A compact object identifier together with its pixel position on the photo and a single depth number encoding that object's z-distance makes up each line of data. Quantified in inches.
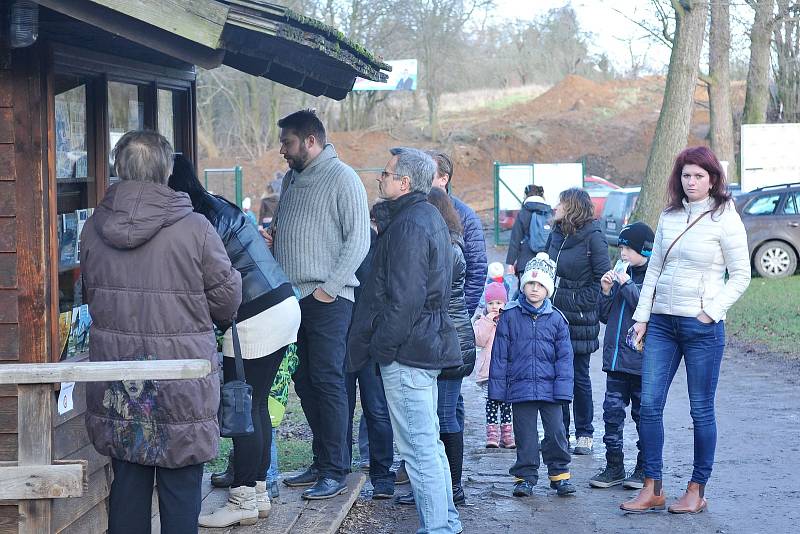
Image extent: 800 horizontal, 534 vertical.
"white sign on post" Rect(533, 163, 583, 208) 1027.4
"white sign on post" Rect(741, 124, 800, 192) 869.8
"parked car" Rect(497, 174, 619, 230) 1134.4
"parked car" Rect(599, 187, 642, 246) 894.4
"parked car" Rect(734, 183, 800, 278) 733.9
